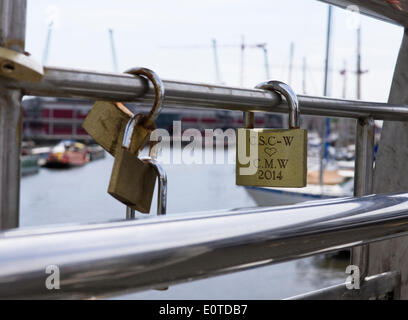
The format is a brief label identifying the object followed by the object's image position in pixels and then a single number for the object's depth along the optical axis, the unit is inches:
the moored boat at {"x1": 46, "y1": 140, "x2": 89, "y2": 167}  1066.1
